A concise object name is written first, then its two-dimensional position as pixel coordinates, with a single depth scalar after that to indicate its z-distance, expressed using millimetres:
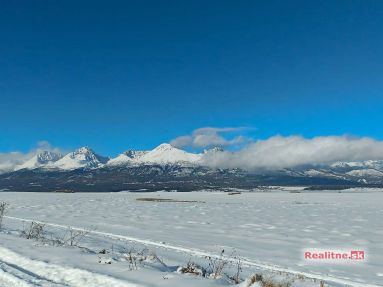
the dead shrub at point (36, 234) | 16400
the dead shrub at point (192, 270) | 10070
